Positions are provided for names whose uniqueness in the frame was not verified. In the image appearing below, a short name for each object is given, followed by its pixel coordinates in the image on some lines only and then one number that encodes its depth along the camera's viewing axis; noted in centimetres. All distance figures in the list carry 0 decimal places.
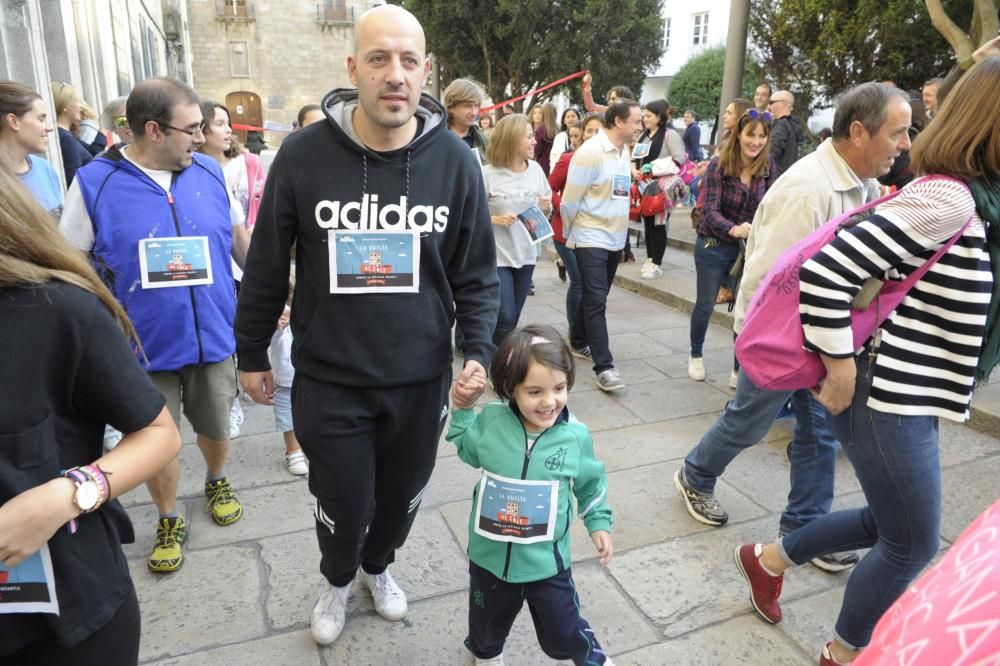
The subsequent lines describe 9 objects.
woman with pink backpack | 175
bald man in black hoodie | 198
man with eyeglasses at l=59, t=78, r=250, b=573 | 263
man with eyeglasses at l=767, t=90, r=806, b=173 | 700
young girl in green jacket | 198
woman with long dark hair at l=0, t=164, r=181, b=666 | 118
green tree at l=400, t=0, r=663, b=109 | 2308
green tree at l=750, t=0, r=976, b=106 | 1234
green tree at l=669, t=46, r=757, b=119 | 2720
